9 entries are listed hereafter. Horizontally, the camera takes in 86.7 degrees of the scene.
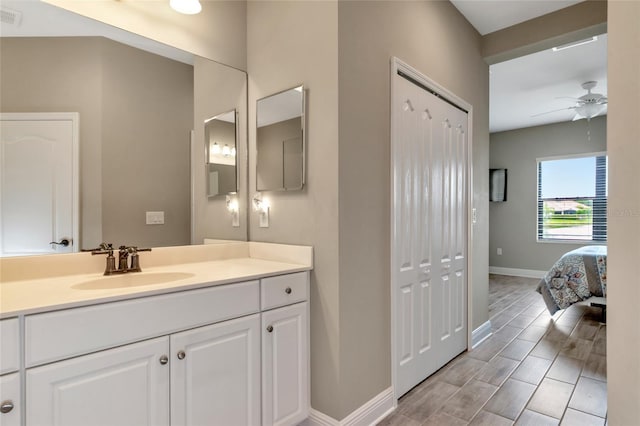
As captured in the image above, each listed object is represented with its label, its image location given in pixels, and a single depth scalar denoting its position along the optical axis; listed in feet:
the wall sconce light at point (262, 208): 6.91
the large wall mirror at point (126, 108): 4.93
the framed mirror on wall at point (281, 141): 6.21
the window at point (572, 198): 18.66
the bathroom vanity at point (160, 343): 3.43
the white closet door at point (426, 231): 6.98
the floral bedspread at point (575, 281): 12.21
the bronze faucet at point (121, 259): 5.29
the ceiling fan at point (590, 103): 13.48
